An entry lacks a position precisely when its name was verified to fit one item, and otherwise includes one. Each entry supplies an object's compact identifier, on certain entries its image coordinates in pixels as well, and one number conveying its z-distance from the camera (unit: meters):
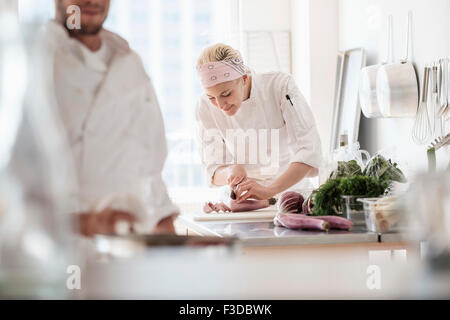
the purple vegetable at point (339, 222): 3.21
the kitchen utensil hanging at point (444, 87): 3.75
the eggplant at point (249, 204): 3.69
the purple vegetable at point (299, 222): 3.24
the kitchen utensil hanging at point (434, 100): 3.86
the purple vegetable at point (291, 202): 3.54
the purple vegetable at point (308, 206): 3.45
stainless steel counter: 2.93
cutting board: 3.55
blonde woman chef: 3.21
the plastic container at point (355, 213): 3.17
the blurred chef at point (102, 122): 1.94
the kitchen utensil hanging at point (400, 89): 4.07
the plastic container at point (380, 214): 3.03
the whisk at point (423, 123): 3.96
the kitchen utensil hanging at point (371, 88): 4.41
